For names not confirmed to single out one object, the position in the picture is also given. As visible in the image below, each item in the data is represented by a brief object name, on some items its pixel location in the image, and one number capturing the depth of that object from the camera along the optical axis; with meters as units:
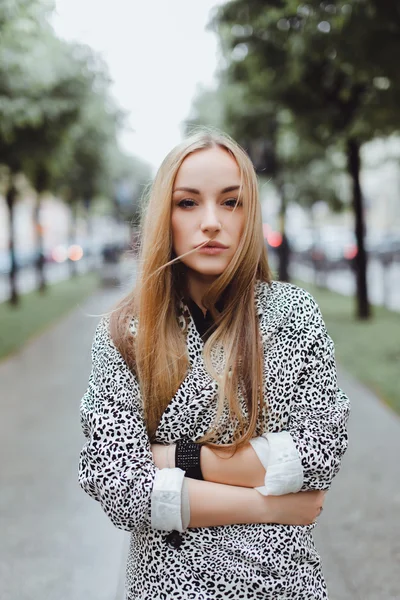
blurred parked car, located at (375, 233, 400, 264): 38.97
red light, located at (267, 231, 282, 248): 21.22
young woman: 1.66
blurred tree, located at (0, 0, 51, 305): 6.85
